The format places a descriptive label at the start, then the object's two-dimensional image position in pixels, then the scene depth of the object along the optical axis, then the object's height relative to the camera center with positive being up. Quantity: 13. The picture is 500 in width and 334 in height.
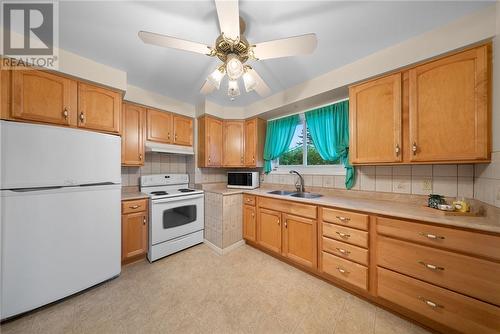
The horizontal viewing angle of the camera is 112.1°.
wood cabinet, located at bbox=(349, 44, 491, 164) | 1.24 +0.47
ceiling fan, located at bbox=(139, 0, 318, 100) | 1.04 +0.83
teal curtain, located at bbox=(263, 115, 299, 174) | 2.80 +0.51
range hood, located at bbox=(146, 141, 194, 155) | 2.48 +0.29
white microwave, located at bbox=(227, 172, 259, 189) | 2.85 -0.23
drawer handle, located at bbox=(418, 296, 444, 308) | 1.19 -0.98
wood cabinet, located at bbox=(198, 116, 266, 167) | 2.96 +0.46
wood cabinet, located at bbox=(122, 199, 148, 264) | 2.05 -0.80
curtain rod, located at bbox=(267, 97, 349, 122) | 2.21 +0.88
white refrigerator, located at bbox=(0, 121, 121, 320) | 1.28 -0.41
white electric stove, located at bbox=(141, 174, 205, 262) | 2.21 -0.70
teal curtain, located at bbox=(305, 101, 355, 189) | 2.14 +0.48
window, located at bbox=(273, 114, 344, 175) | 2.54 +0.17
